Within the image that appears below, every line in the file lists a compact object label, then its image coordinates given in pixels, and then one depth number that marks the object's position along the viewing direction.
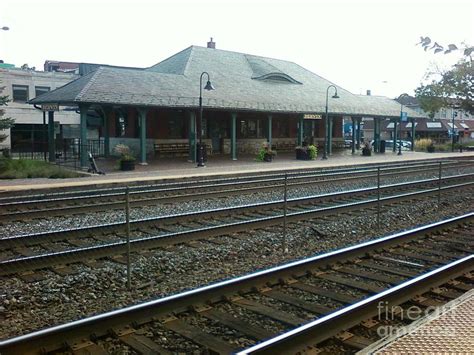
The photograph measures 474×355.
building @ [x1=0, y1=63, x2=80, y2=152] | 45.28
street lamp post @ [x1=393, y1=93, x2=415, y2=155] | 41.11
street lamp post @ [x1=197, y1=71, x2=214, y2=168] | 24.56
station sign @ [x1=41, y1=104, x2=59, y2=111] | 24.76
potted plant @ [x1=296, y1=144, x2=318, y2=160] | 31.80
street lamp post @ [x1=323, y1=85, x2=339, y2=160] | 32.41
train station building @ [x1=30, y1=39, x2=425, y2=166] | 26.03
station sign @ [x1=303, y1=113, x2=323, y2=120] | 33.72
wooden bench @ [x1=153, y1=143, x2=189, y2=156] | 30.92
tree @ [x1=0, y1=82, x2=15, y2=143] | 26.52
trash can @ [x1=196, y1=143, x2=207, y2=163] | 25.43
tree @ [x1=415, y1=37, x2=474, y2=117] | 40.17
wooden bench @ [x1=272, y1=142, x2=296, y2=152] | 37.99
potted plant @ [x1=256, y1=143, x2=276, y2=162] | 29.16
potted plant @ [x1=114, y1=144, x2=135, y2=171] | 22.94
